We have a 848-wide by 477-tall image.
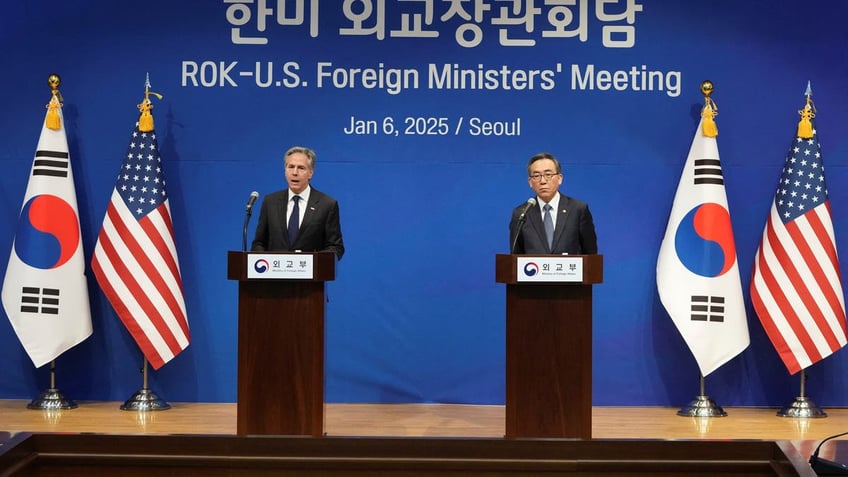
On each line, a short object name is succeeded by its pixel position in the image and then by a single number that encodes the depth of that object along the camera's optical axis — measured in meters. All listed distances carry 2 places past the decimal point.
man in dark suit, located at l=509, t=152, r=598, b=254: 11.20
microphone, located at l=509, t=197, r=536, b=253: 9.93
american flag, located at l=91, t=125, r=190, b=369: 13.41
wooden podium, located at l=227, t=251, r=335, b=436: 10.40
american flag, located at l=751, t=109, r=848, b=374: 13.27
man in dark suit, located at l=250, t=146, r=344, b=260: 11.45
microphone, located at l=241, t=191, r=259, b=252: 9.68
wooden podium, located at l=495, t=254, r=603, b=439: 10.34
